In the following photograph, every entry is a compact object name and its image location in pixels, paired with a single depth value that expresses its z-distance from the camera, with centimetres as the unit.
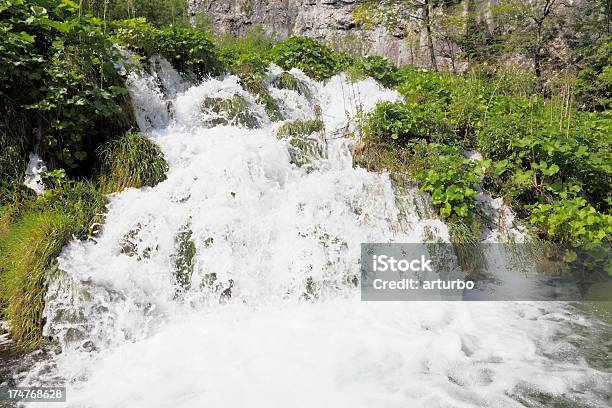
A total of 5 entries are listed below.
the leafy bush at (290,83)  888
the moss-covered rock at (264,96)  779
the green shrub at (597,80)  1024
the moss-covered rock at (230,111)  686
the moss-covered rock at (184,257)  427
